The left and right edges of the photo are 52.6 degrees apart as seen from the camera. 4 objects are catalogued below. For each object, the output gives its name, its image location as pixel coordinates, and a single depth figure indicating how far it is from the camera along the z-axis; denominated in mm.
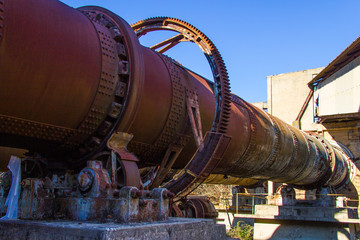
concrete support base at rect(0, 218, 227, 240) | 3238
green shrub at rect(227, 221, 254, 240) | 14047
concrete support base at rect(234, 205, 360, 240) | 12539
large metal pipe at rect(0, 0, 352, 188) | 3668
